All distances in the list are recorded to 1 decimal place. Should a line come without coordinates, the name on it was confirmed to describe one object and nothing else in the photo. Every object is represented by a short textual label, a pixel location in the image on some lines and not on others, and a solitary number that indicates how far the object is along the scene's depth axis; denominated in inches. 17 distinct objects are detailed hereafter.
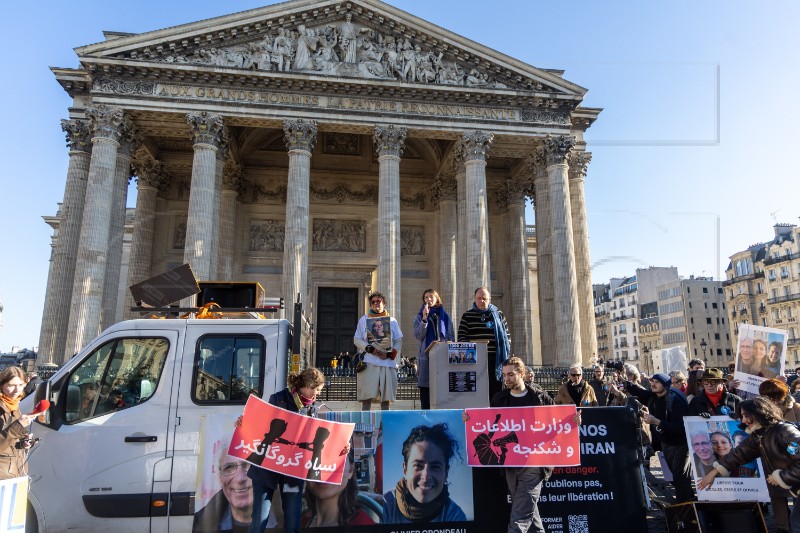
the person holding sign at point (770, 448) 189.5
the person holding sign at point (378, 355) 348.2
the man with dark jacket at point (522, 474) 199.0
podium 294.2
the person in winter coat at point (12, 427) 185.5
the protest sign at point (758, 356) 337.4
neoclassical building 875.4
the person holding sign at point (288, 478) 197.8
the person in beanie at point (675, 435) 278.4
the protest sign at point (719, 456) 236.1
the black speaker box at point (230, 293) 343.6
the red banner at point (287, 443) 199.2
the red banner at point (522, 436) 209.9
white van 219.1
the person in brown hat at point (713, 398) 281.7
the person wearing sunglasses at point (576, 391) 326.0
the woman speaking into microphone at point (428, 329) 352.5
